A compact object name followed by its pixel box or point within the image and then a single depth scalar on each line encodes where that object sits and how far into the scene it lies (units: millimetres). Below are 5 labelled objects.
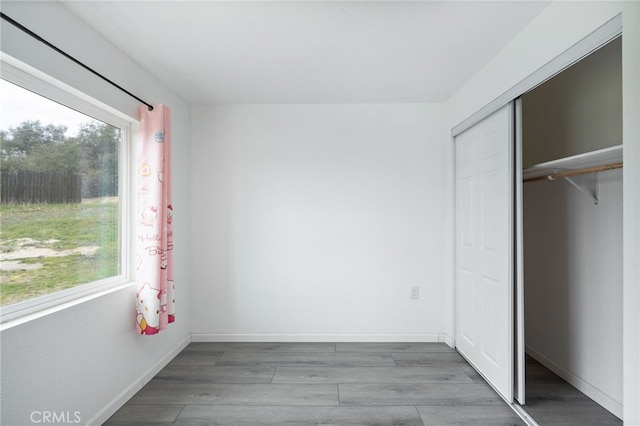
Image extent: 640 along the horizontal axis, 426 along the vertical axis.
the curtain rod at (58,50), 1368
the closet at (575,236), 2037
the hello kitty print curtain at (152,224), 2221
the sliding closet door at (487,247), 2148
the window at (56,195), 1531
